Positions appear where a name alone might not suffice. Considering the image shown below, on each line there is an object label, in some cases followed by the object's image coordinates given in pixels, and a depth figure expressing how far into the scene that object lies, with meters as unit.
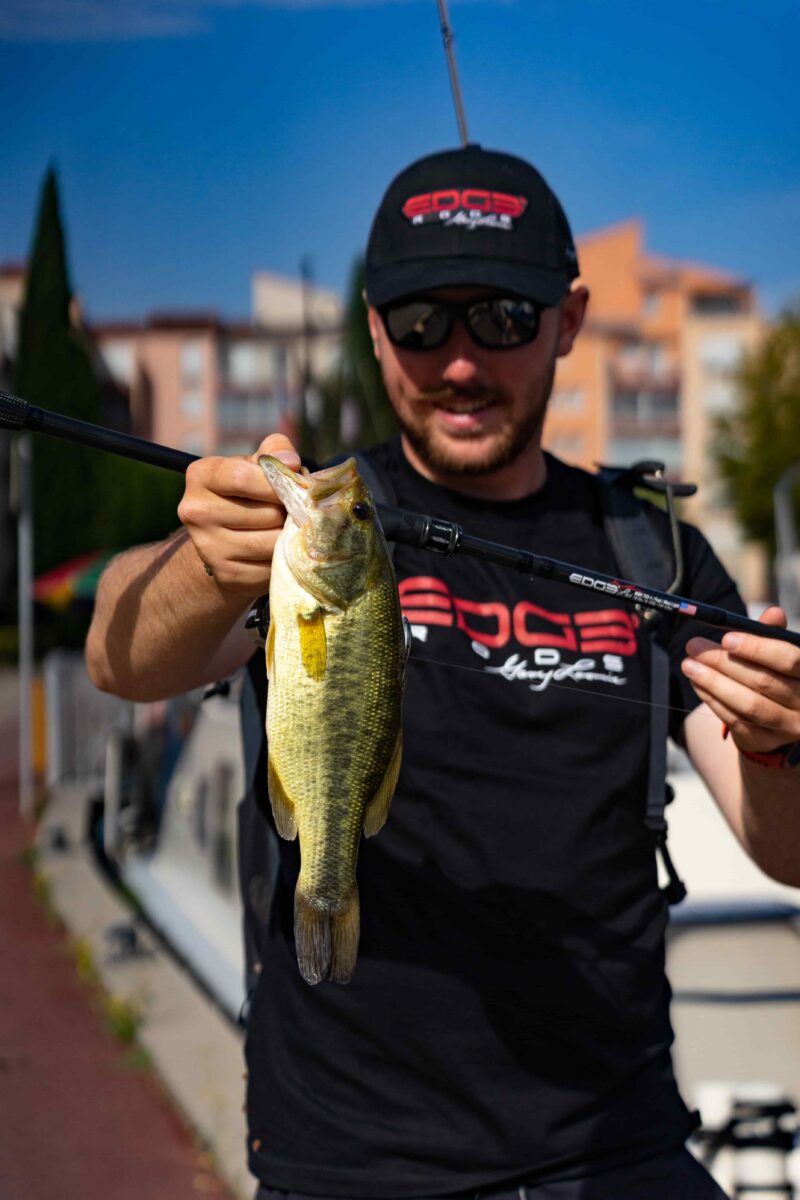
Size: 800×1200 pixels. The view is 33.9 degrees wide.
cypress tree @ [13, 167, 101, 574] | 37.09
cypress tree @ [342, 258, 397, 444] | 41.28
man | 2.45
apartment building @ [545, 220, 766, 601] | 70.50
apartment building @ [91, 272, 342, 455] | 70.88
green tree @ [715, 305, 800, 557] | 42.78
